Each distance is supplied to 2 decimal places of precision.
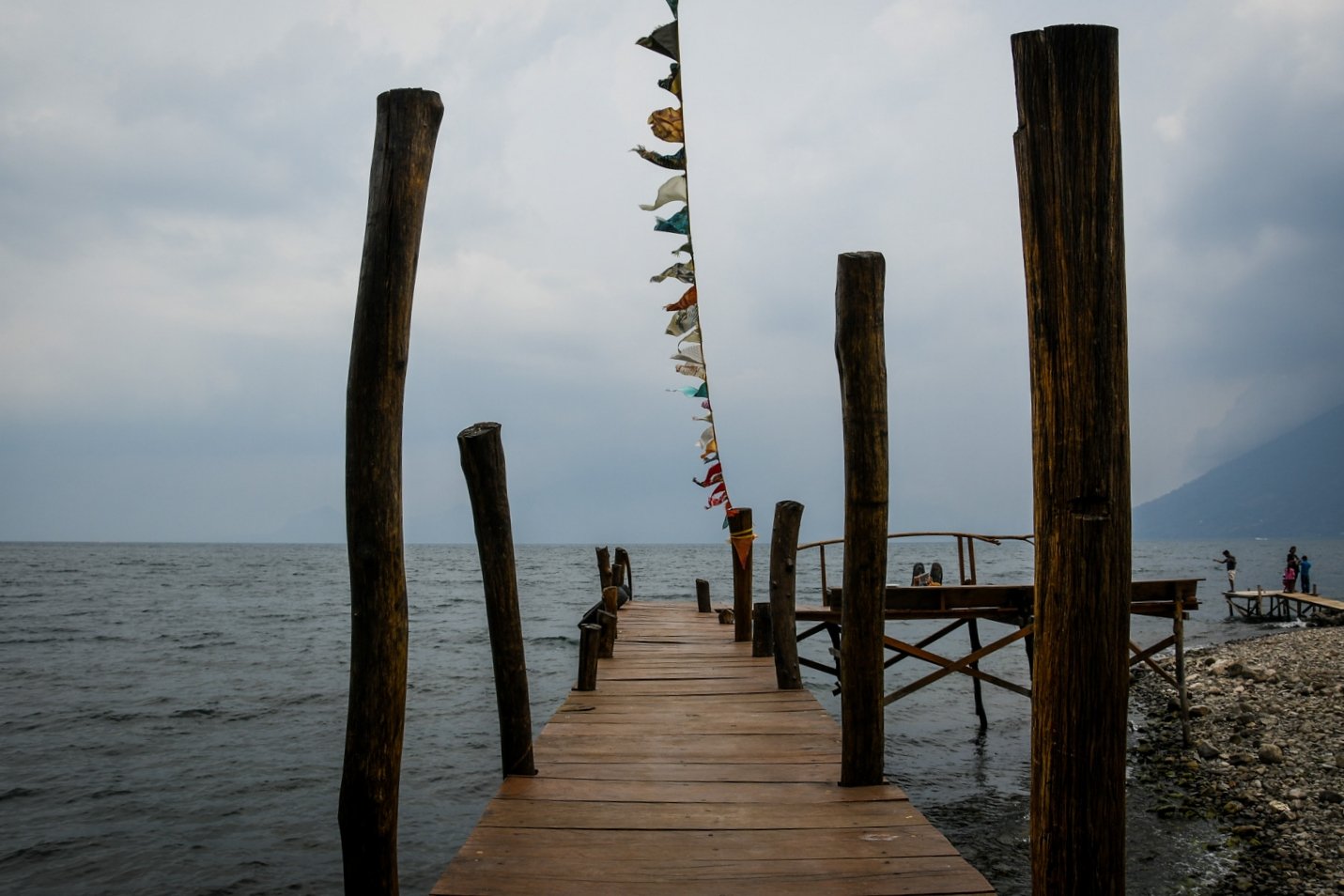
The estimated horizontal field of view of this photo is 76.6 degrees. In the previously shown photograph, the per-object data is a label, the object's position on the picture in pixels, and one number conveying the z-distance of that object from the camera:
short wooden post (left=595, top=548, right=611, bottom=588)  13.92
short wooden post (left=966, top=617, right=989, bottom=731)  12.40
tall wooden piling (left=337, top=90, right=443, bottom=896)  3.42
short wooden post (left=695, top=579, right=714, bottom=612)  13.16
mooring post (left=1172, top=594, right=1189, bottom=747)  10.64
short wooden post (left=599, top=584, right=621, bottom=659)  8.69
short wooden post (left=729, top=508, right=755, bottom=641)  9.65
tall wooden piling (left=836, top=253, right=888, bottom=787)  4.18
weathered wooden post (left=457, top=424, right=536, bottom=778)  4.55
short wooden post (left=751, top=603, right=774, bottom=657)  8.35
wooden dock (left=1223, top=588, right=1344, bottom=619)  25.52
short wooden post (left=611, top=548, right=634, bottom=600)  15.69
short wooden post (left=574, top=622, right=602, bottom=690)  6.91
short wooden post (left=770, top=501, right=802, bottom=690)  6.90
